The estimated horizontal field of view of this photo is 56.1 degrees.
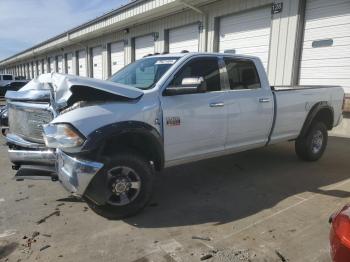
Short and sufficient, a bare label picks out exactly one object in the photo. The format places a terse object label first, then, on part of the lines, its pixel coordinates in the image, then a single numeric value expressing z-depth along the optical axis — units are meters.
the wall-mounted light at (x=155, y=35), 15.65
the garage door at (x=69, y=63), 28.02
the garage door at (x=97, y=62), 22.36
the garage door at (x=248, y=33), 10.77
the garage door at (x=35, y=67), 41.92
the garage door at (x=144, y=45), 16.52
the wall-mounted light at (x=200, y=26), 12.97
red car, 1.83
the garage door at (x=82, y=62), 25.06
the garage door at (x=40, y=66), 39.24
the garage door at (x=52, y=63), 33.62
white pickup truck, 3.48
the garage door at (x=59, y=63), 30.85
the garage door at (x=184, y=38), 13.59
